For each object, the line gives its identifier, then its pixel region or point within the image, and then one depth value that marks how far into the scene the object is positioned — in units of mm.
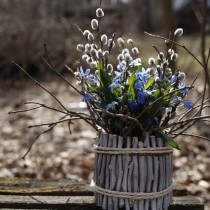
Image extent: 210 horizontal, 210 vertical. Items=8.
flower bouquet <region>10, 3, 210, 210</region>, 1459
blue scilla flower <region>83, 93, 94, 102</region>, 1476
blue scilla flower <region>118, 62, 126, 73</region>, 1503
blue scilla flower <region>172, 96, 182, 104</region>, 1496
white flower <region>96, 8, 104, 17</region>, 1533
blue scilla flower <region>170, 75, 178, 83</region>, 1503
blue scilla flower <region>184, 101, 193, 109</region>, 1486
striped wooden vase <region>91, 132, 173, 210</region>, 1457
